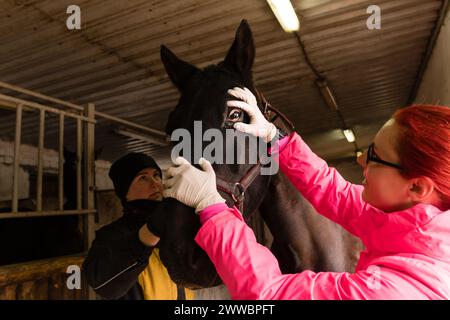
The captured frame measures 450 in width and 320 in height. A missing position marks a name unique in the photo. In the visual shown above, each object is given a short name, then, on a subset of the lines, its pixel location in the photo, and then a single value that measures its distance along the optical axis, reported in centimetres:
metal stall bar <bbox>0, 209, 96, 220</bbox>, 237
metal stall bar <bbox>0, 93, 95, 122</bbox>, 245
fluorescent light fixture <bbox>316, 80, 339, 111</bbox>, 511
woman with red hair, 92
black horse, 122
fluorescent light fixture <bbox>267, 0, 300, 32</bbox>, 287
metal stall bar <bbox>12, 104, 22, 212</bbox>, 248
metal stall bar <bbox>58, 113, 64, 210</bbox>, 279
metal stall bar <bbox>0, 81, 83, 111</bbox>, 251
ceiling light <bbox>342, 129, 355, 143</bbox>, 845
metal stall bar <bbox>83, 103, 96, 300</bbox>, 304
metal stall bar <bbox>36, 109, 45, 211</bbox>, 268
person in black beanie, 191
